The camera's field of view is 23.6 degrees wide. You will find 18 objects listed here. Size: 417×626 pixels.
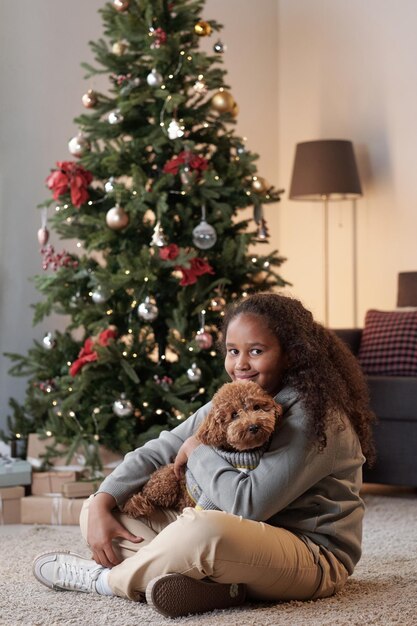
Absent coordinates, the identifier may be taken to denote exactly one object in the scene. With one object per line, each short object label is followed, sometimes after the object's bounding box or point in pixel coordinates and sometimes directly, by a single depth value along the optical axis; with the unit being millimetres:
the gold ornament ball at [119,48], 3680
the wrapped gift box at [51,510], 3414
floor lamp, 5207
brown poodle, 1929
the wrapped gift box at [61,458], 3545
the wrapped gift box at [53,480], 3494
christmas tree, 3529
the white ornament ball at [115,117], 3617
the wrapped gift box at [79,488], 3451
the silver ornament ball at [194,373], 3502
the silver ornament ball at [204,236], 3523
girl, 1965
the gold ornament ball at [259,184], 3725
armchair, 3922
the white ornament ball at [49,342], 3715
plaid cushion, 4270
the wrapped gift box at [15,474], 3478
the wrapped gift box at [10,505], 3453
